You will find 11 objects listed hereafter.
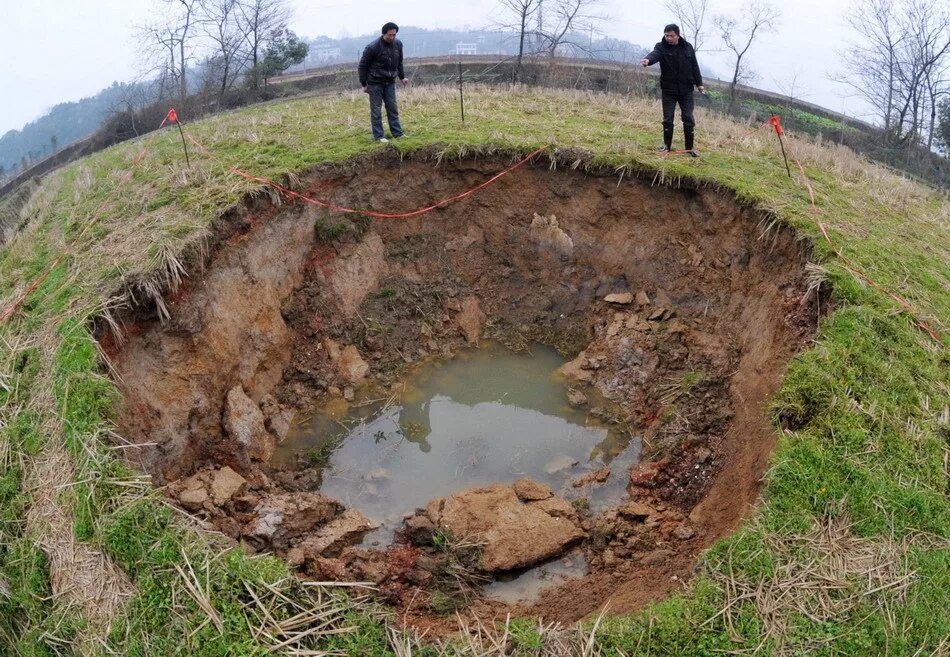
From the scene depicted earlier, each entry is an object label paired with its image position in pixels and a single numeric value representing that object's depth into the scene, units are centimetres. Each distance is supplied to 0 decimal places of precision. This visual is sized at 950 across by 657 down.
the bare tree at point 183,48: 2269
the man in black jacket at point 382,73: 813
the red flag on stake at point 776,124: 718
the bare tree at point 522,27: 2048
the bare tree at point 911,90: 1998
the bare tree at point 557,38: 2125
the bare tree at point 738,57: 2259
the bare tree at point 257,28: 2339
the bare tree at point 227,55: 2261
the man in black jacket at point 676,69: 775
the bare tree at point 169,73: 2298
